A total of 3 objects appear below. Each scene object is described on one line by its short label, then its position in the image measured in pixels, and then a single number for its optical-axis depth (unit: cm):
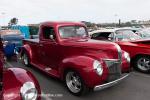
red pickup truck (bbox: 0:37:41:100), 279
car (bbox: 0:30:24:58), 891
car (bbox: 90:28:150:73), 741
